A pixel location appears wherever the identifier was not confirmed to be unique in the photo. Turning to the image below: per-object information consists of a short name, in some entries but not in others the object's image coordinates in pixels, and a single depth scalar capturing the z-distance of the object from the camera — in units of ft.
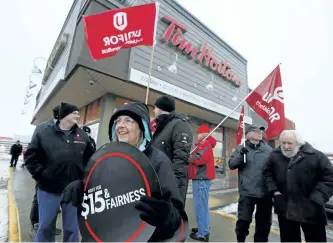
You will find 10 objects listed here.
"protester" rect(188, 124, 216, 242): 10.75
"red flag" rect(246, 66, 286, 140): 12.05
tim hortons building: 21.17
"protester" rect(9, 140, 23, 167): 41.52
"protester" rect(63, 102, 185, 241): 3.24
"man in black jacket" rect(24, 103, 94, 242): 7.41
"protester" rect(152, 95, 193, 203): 7.36
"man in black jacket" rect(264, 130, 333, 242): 7.55
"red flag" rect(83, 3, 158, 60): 12.18
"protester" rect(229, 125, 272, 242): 9.61
